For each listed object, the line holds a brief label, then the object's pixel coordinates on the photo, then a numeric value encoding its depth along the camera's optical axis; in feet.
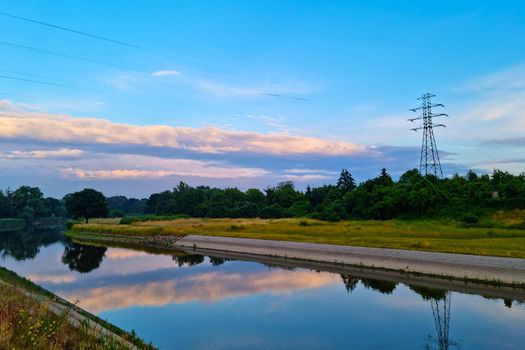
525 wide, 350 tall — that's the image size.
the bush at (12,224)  454.81
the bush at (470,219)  186.39
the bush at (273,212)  362.02
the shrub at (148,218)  352.08
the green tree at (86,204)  362.16
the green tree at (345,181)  406.70
